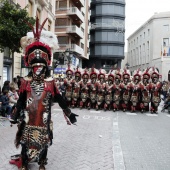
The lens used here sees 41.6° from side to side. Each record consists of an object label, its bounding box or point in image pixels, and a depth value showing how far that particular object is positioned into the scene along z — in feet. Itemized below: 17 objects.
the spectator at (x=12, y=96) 28.06
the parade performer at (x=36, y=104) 12.28
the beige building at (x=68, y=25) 100.13
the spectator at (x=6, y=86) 27.56
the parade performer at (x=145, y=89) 37.91
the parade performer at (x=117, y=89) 38.68
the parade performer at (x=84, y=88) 39.93
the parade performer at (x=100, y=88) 39.20
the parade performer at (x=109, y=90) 38.97
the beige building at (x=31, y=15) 44.44
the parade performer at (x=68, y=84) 40.73
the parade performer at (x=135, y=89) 38.15
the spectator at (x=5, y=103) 26.97
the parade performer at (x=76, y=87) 40.37
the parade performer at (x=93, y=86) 39.58
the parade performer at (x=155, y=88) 37.85
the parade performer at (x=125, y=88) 38.52
